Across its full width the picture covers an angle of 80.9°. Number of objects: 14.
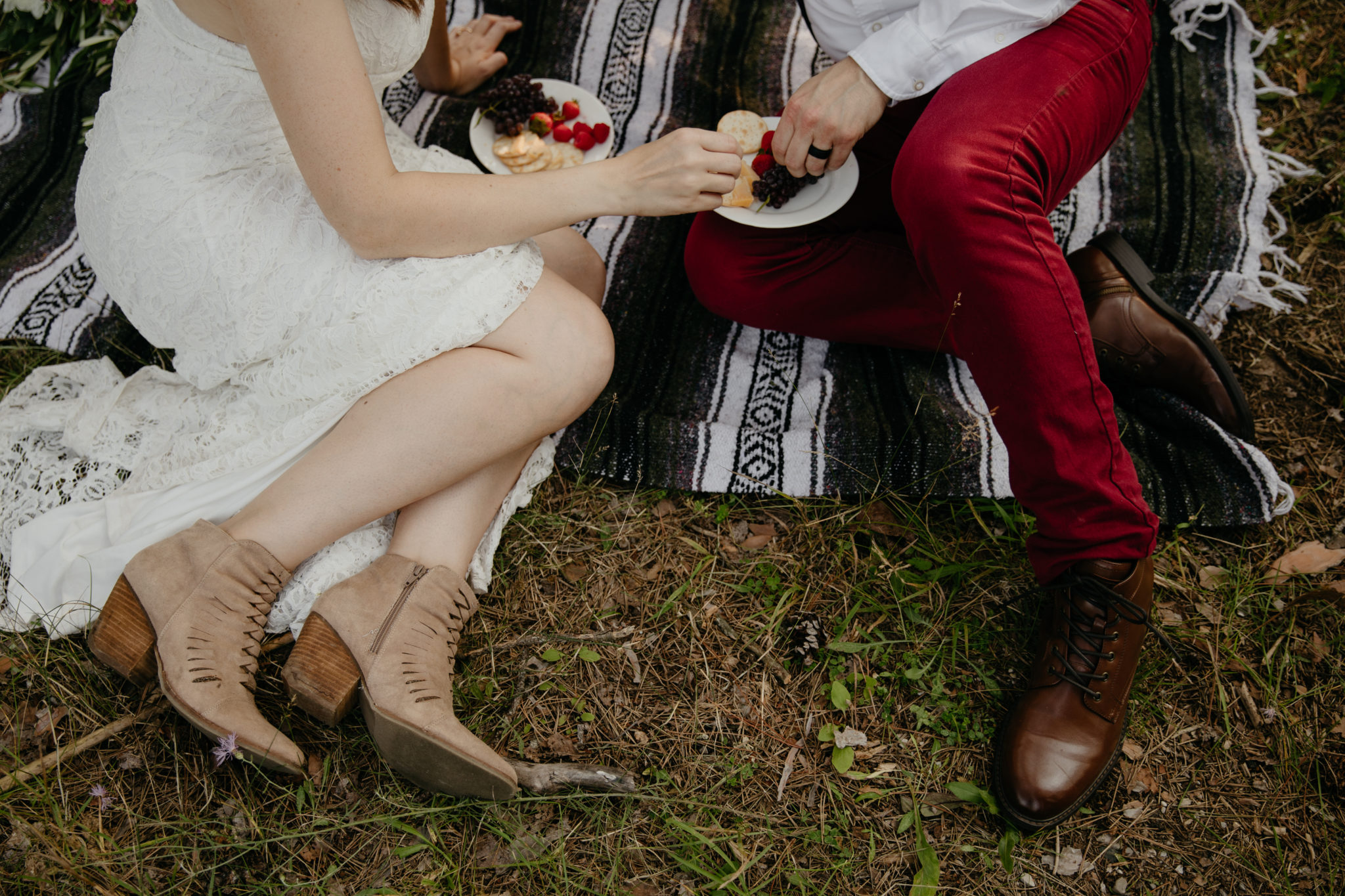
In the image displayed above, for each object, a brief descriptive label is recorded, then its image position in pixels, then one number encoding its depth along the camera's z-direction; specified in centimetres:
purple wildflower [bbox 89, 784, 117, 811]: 146
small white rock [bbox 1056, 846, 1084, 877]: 148
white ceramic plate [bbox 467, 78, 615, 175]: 200
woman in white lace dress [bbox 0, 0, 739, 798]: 141
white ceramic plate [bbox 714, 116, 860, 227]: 171
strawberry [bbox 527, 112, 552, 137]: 204
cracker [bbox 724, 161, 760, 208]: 178
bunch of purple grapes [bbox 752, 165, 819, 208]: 173
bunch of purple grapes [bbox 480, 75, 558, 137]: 202
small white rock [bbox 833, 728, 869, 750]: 160
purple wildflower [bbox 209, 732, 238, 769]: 136
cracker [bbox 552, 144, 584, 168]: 205
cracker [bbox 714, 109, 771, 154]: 190
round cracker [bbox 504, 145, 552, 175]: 197
